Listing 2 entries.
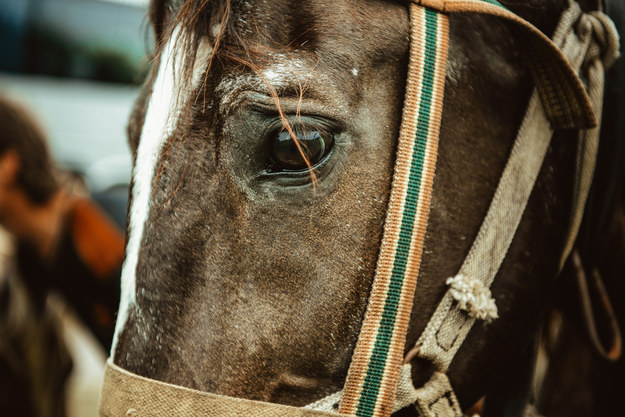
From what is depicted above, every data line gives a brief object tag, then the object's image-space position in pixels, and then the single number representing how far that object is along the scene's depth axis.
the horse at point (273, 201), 1.08
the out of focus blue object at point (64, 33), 6.91
